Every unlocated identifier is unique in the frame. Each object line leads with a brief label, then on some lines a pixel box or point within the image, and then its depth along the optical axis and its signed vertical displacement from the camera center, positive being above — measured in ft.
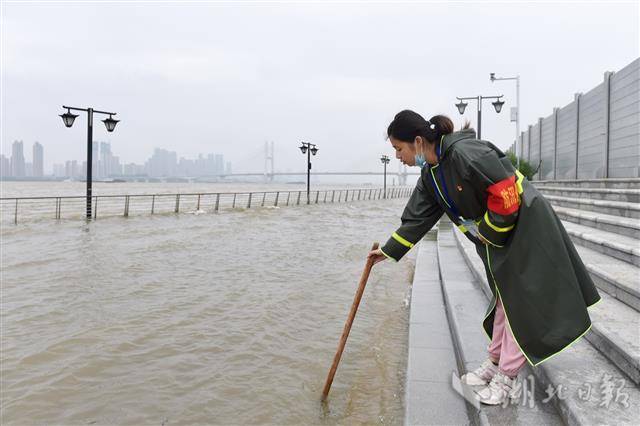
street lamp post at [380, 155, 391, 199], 135.95 +11.13
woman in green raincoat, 6.10 -0.62
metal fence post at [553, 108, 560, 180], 62.03 +8.00
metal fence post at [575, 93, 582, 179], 52.70 +8.67
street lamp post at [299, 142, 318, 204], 92.63 +9.24
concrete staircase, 6.30 -2.83
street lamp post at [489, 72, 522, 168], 79.30 +16.88
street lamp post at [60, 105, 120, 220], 49.78 +6.41
